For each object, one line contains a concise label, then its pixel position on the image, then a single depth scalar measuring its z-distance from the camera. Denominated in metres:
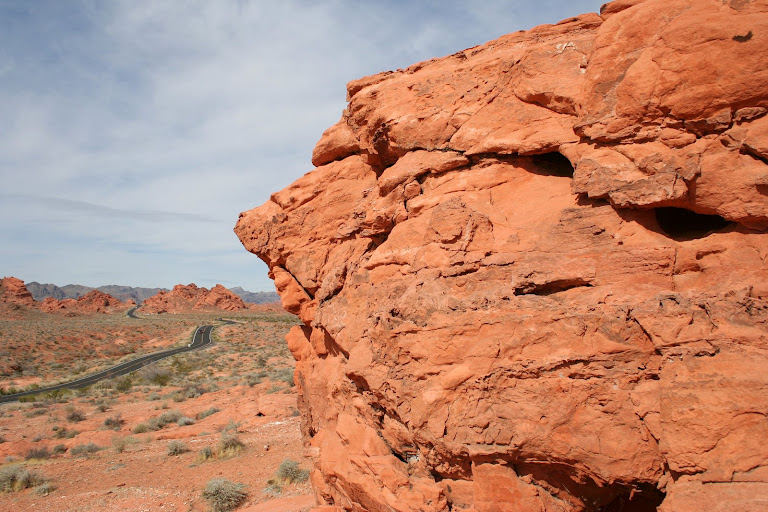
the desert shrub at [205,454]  13.64
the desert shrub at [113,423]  18.61
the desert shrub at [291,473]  11.38
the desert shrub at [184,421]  18.23
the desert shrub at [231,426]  16.20
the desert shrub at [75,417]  20.52
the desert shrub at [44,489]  11.72
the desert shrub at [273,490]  10.81
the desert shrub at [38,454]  14.88
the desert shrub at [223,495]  10.15
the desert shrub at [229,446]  13.88
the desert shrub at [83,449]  15.30
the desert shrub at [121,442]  15.49
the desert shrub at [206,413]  19.48
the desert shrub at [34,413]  21.84
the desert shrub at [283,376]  24.69
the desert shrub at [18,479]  12.11
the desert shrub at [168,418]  18.62
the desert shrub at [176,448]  14.43
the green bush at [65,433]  17.58
